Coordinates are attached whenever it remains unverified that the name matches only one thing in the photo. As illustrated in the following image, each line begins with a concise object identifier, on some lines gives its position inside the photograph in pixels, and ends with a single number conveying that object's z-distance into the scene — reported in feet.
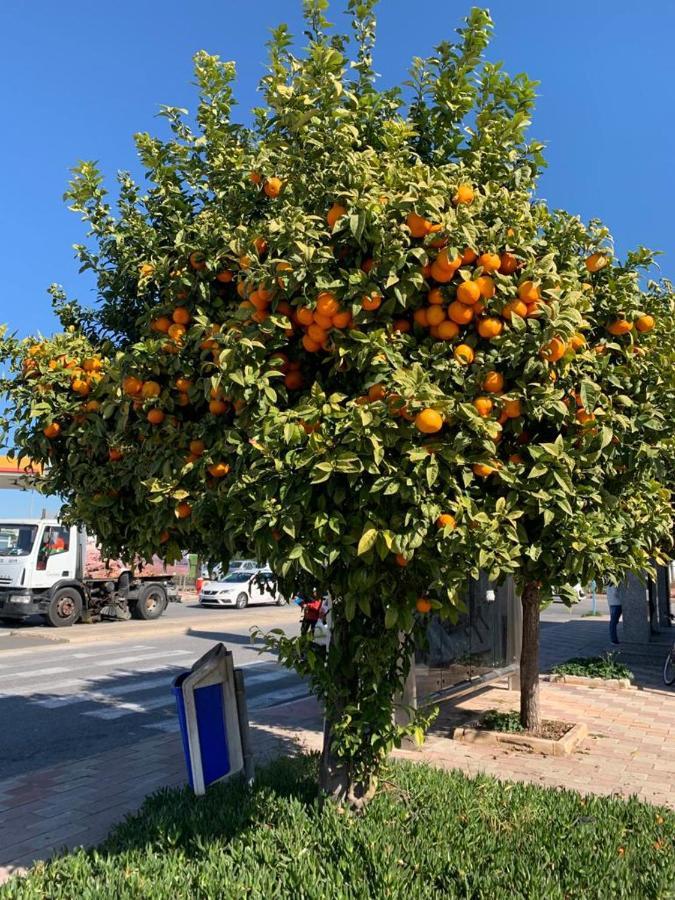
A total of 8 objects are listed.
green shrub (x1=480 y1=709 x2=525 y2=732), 24.99
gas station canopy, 72.59
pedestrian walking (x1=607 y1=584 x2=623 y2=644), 51.78
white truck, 57.16
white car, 87.92
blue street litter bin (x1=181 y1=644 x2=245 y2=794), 15.57
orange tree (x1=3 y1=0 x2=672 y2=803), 10.18
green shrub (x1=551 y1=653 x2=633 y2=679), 36.40
